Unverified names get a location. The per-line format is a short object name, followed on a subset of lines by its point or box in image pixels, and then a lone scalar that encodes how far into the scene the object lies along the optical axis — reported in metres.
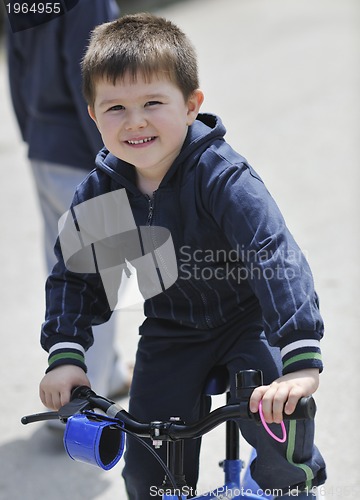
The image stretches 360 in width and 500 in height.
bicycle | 4.32
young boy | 4.66
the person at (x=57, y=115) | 7.54
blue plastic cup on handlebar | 4.44
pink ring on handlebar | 4.23
